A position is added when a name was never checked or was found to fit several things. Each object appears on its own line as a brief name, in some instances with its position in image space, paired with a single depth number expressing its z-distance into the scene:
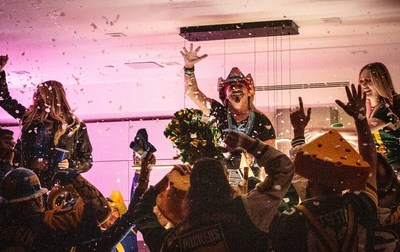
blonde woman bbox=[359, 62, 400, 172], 5.81
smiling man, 6.66
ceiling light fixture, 8.12
